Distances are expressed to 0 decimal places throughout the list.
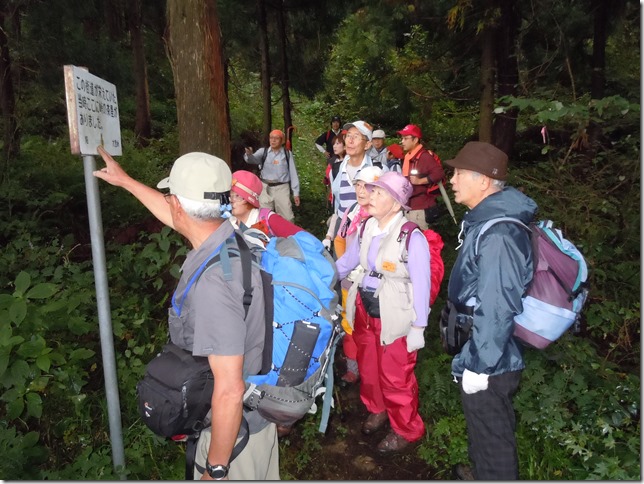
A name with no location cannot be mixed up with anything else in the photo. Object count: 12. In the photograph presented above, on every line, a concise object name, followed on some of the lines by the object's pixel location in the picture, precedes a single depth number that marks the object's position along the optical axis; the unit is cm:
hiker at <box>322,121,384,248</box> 502
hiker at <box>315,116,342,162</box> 968
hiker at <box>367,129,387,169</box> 720
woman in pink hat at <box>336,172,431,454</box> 319
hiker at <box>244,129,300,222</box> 805
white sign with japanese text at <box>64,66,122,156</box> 217
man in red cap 605
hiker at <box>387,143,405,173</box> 615
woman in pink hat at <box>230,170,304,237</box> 368
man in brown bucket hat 233
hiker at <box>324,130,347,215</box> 626
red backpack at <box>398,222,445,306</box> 321
